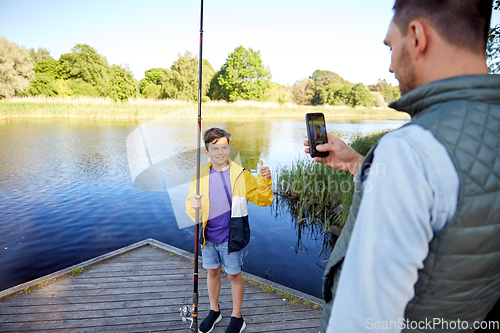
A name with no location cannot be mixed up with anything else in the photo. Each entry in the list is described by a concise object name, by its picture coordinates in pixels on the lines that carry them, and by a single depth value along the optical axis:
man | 0.57
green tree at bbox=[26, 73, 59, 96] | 32.59
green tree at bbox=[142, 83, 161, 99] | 41.78
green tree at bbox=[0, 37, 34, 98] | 27.97
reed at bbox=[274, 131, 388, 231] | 6.25
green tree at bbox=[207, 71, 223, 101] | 43.47
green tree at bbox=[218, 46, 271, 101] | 41.00
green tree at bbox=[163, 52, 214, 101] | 38.47
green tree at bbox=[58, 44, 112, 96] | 36.84
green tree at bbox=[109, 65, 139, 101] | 36.97
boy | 2.29
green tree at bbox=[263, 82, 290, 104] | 43.51
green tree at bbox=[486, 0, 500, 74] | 5.76
